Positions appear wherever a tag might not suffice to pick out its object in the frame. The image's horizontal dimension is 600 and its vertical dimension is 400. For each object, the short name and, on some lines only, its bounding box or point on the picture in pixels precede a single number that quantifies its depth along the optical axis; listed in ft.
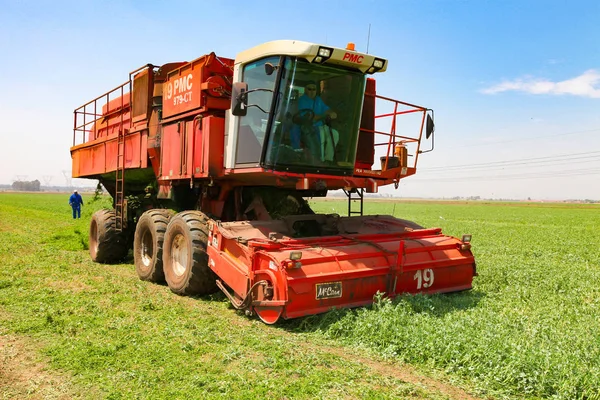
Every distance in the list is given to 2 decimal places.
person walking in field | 77.18
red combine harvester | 17.88
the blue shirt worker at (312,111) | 19.66
